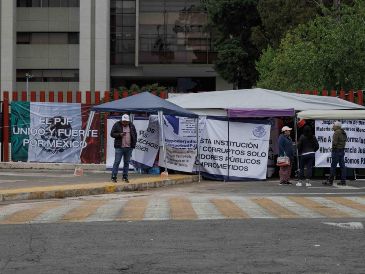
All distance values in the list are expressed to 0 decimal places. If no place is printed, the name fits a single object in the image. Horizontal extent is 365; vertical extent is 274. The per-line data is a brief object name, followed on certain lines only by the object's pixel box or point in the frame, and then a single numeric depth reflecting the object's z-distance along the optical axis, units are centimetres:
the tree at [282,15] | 3762
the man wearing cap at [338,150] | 1723
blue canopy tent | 1827
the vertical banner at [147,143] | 1958
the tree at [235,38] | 4928
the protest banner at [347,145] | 1927
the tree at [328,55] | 2547
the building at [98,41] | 5734
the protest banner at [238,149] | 1908
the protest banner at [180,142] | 1931
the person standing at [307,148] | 1761
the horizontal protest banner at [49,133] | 2166
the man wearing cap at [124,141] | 1639
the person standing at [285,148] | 1772
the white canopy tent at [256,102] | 1977
